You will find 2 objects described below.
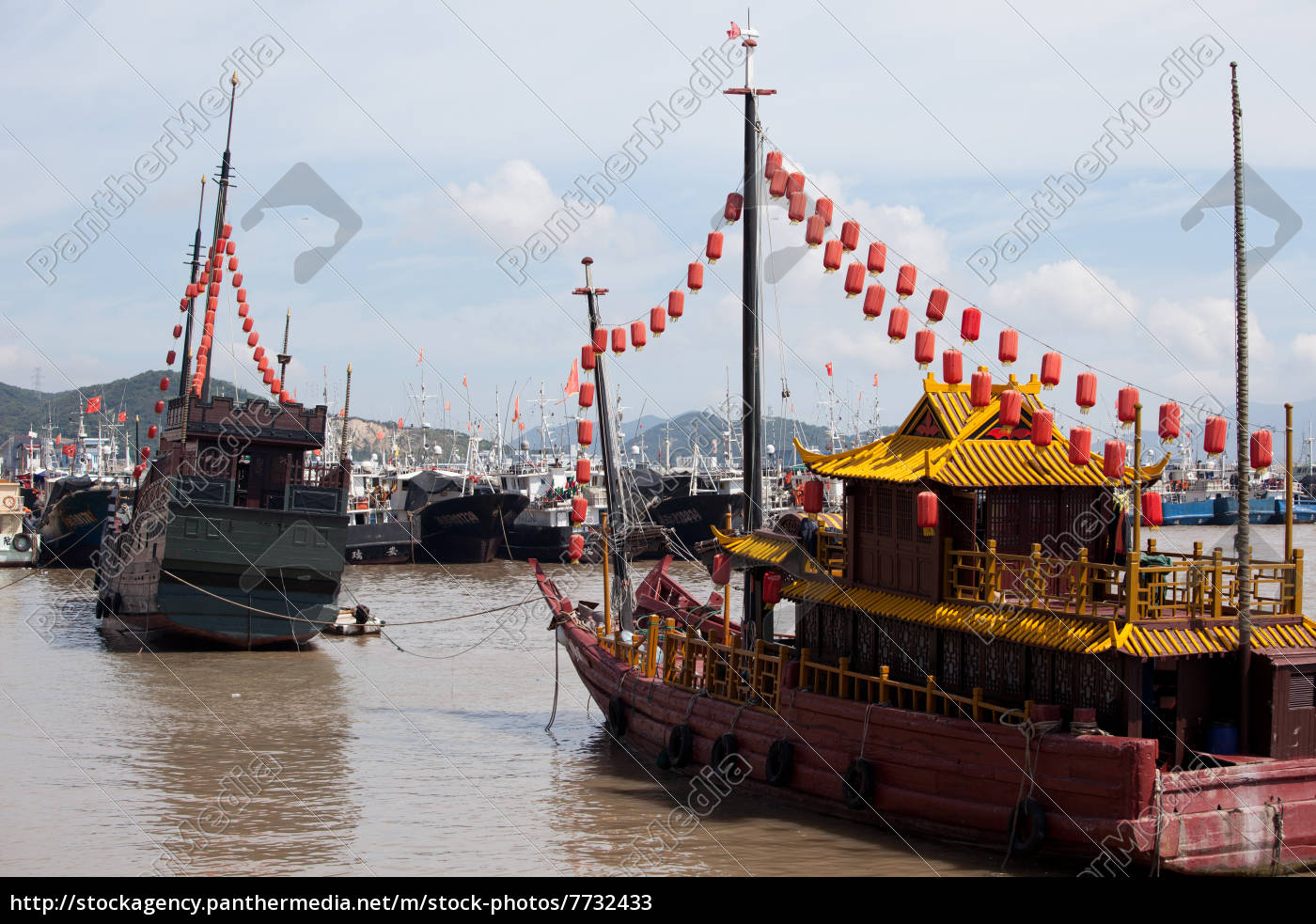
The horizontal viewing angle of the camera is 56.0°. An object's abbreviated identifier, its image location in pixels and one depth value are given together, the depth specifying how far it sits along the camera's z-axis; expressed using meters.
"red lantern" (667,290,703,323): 19.66
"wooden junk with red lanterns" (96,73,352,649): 28.95
